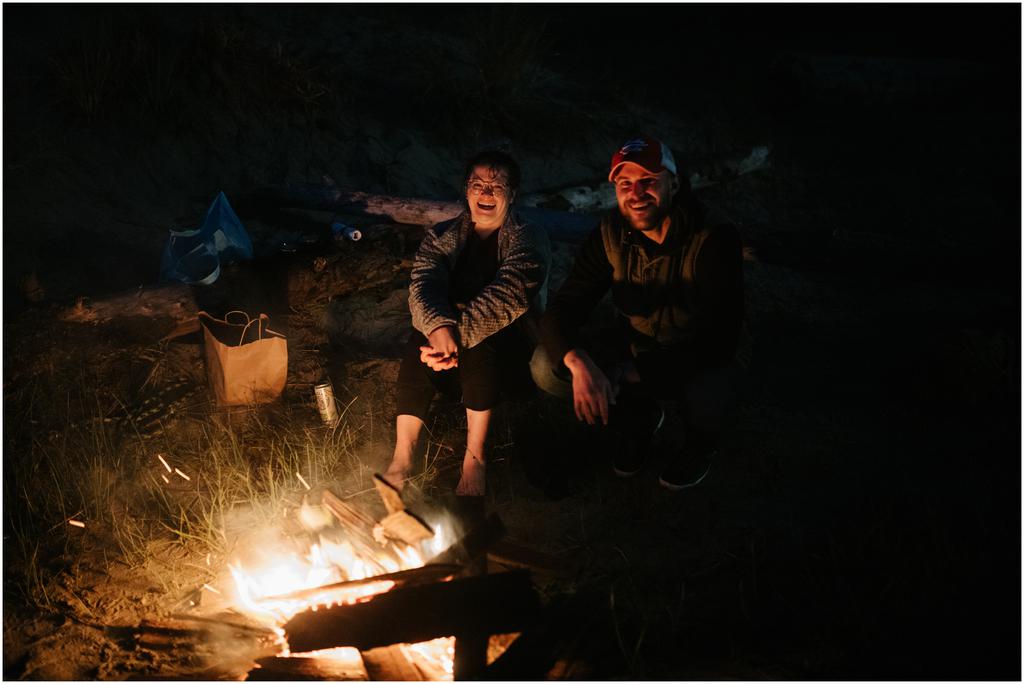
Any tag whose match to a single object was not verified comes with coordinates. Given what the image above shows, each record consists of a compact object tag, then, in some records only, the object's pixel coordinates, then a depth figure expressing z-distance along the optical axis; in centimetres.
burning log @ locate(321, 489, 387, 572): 307
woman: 343
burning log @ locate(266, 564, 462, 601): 281
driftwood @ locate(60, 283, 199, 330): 455
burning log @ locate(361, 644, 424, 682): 260
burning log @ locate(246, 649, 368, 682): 268
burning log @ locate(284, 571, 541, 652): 263
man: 307
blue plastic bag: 501
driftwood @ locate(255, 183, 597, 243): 577
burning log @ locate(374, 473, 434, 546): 296
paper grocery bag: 392
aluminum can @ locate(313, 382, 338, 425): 396
